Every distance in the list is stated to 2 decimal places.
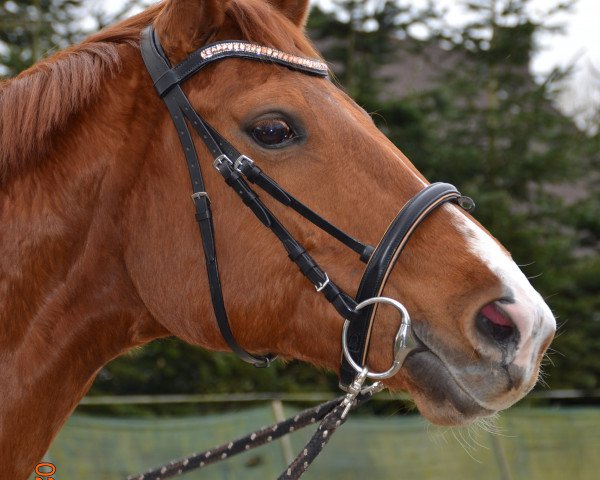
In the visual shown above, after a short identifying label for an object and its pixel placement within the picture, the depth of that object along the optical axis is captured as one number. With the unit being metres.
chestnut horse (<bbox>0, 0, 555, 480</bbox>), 2.47
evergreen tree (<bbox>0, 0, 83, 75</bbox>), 10.18
